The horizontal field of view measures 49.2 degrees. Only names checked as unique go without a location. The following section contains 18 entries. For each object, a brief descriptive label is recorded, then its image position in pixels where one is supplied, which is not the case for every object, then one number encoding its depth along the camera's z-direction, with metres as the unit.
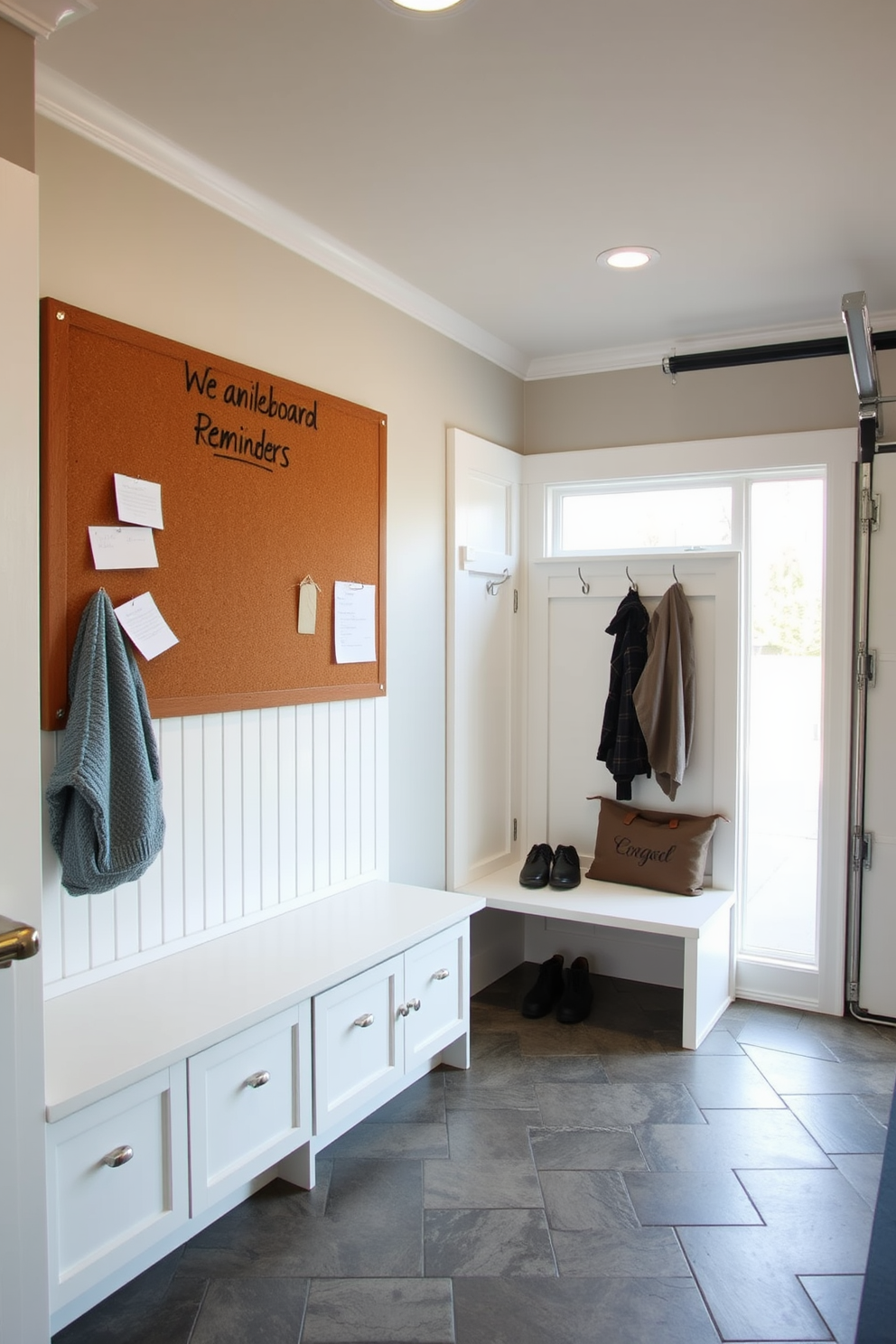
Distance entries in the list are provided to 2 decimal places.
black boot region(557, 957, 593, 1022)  3.47
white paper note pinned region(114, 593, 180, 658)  2.19
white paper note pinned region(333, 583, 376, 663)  2.90
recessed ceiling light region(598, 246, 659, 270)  2.87
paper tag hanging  2.75
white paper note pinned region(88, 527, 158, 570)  2.12
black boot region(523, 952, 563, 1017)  3.51
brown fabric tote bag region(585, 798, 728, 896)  3.55
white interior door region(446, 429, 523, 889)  3.53
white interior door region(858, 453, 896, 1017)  3.36
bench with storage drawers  1.80
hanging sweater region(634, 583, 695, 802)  3.59
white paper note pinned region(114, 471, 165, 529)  2.17
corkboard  2.05
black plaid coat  3.69
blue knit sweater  1.98
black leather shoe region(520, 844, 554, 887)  3.58
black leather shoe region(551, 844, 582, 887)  3.59
